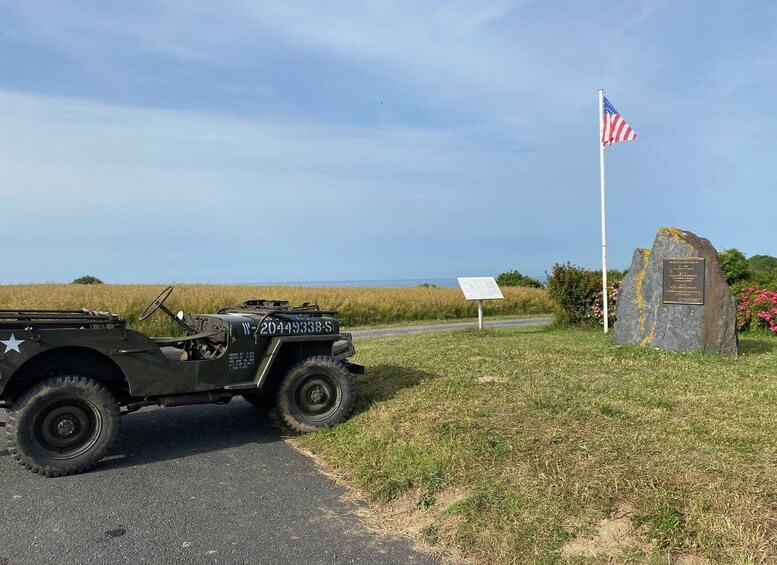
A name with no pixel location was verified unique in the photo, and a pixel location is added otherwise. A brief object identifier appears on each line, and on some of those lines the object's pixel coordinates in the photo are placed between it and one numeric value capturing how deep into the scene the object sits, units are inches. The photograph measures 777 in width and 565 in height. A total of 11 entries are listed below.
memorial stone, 368.5
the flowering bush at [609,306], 606.2
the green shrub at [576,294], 614.9
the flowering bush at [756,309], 530.3
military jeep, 188.1
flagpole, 529.8
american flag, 516.5
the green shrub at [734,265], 853.0
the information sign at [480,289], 616.8
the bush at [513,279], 1713.8
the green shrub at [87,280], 1608.8
